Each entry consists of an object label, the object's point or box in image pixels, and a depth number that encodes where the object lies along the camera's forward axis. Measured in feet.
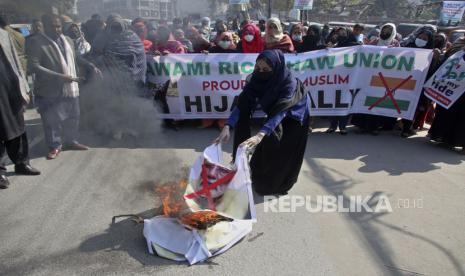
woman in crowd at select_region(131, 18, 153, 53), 24.31
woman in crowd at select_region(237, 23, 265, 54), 20.63
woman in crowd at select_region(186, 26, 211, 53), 24.78
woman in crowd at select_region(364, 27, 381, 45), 27.37
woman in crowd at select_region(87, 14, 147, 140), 17.83
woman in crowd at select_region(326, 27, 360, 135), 19.91
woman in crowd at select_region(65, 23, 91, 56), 20.34
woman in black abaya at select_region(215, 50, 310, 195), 11.43
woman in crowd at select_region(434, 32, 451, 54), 19.61
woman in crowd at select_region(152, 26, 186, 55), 21.08
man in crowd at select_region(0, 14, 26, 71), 21.86
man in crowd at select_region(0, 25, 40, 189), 12.62
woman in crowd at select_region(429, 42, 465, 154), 17.49
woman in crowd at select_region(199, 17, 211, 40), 35.29
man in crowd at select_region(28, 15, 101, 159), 14.66
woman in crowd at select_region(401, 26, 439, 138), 19.52
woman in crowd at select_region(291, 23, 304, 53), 23.17
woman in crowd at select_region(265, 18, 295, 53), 17.08
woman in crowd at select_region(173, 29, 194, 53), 25.00
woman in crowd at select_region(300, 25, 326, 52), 22.13
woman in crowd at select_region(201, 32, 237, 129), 20.43
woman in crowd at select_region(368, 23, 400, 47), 21.34
